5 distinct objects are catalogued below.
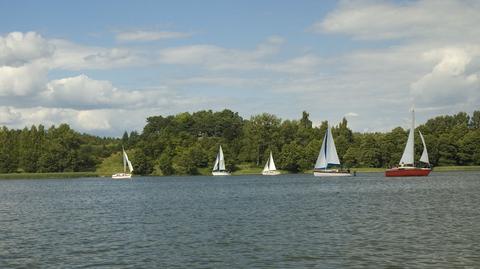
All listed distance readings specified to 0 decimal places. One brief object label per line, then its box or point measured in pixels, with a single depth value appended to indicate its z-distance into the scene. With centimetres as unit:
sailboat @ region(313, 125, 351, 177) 14488
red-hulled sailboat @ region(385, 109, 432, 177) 13488
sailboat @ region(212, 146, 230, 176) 19005
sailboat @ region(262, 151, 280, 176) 18712
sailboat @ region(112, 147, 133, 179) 18301
